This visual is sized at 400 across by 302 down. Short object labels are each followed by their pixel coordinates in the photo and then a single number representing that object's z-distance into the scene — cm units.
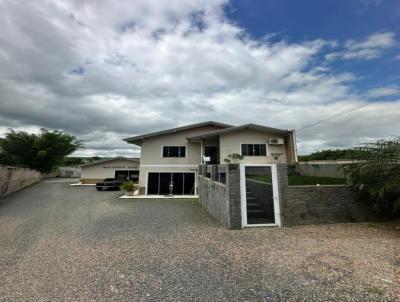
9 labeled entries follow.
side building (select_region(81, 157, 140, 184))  2714
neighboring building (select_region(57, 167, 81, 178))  4672
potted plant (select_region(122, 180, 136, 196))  1720
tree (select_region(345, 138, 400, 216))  618
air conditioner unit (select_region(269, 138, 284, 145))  1628
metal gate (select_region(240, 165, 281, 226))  699
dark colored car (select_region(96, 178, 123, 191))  2173
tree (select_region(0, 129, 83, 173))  3659
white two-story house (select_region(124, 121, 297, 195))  1633
